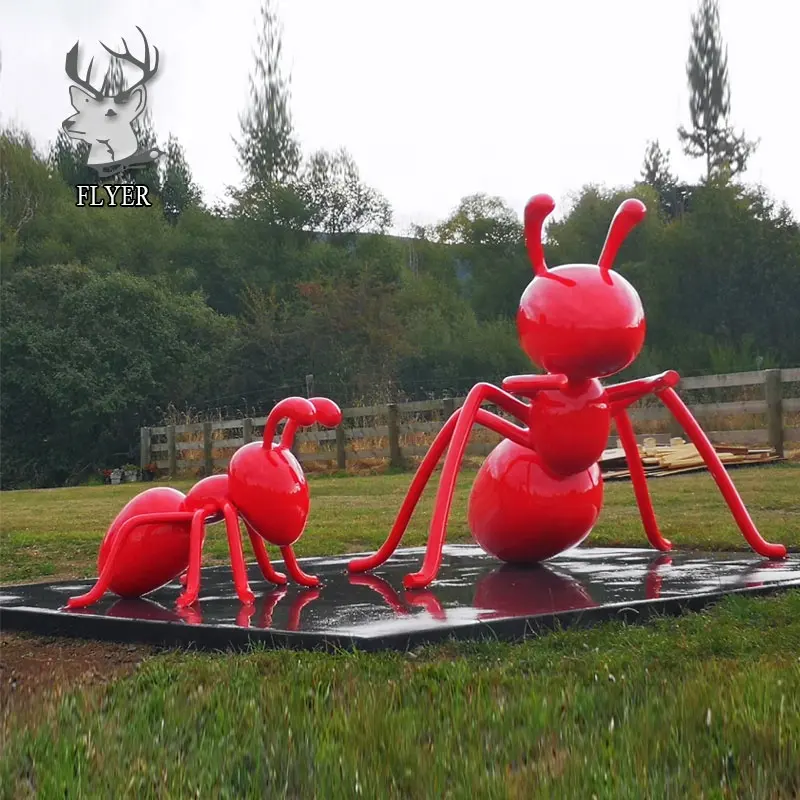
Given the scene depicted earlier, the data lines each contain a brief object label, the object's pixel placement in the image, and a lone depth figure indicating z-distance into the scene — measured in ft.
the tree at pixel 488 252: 136.98
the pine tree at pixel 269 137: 152.35
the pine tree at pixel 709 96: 146.30
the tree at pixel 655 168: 152.66
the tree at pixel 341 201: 145.89
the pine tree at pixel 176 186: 149.18
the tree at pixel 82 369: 95.35
